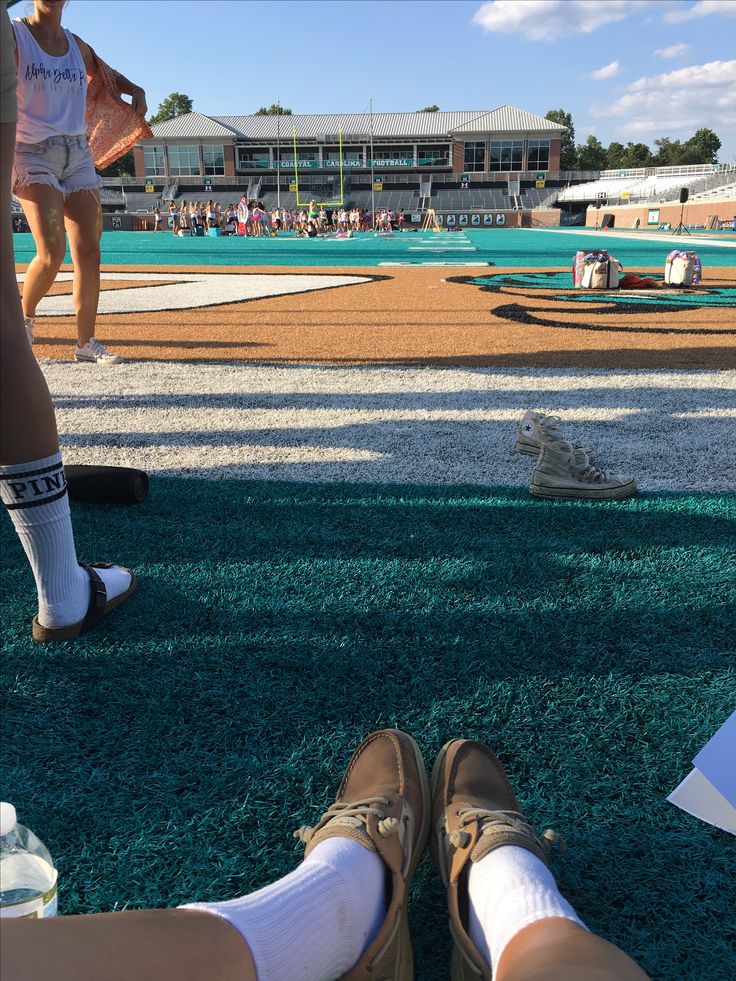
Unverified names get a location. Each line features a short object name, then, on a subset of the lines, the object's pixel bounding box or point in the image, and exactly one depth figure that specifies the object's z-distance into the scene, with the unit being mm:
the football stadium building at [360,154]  73062
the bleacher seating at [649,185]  52250
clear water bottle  1091
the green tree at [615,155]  107819
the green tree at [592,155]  106000
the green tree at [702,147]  99769
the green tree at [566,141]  100044
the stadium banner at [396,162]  76125
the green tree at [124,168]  87038
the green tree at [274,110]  112438
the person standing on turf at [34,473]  1504
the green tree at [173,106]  104750
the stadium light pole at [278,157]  69812
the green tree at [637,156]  106188
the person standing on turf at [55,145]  3910
